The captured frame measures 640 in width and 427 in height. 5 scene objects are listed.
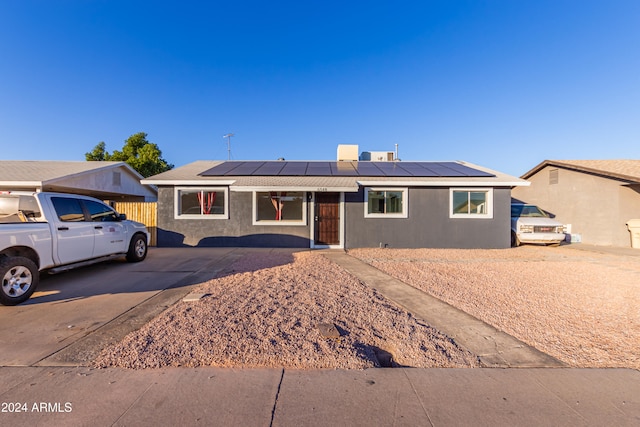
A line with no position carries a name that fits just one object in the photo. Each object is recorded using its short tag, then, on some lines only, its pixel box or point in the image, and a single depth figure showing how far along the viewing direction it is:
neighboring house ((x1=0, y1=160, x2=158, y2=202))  11.44
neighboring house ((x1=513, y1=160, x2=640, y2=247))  12.05
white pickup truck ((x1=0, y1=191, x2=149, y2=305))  4.39
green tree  23.34
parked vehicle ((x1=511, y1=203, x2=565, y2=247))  10.78
